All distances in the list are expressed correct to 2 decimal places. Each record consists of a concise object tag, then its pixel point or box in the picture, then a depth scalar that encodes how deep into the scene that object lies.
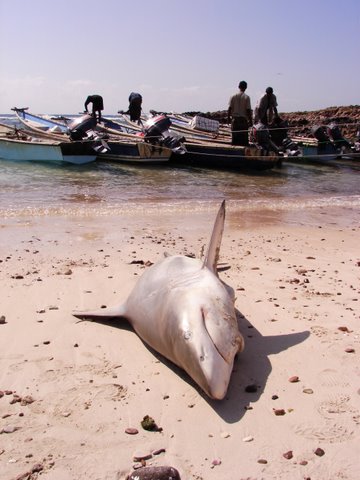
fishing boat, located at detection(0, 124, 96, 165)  16.48
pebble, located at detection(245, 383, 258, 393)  3.49
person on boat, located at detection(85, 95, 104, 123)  18.58
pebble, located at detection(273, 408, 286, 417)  3.25
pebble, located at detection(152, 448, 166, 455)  2.92
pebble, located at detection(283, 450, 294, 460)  2.85
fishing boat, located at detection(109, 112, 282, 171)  16.94
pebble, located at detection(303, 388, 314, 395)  3.48
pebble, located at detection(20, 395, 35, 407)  3.40
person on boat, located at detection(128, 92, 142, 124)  20.41
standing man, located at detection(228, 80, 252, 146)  16.17
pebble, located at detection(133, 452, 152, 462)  2.87
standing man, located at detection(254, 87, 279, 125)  17.14
